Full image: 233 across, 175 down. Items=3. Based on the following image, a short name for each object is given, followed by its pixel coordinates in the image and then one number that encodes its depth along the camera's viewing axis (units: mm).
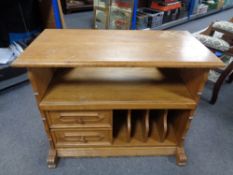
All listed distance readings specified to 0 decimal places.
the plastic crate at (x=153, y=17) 2943
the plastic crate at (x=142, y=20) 2812
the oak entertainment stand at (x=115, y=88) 778
